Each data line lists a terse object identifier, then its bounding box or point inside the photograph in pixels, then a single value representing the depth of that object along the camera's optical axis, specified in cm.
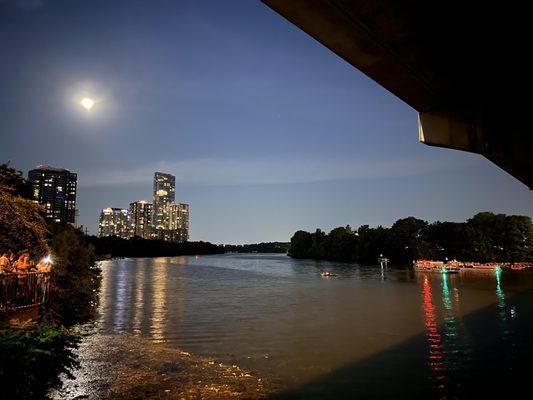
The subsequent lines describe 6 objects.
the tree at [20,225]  1209
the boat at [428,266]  10054
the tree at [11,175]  1647
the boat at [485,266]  9712
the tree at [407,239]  14316
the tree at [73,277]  2489
